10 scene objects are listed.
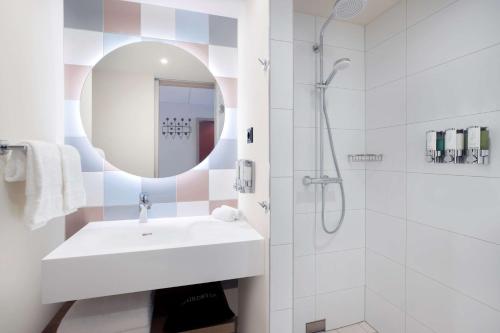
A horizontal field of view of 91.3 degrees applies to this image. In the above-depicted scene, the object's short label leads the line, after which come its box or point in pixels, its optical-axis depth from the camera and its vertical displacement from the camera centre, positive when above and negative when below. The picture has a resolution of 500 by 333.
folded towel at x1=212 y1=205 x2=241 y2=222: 1.57 -0.33
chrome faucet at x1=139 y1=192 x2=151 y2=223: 1.51 -0.27
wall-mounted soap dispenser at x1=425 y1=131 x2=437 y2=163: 1.30 +0.09
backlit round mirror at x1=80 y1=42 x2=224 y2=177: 1.54 +0.36
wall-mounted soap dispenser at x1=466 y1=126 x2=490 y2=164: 1.09 +0.09
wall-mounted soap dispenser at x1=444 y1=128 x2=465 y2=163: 1.18 +0.09
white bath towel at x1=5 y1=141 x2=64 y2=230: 0.99 -0.06
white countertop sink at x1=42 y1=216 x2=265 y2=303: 0.98 -0.43
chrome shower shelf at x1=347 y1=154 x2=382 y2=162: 1.71 +0.04
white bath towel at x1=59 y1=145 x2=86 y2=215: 1.16 -0.08
